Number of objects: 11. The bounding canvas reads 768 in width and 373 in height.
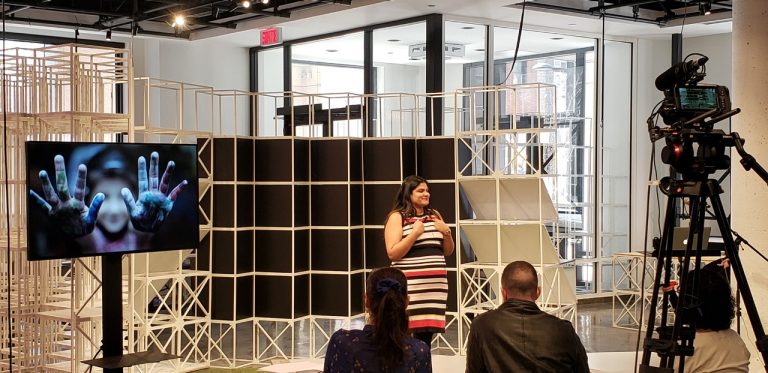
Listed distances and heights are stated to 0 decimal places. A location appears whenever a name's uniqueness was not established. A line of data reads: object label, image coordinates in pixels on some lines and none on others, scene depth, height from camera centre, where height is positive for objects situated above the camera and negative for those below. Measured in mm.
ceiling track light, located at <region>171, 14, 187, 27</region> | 8992 +1600
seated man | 2818 -573
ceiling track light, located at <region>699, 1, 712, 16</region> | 9159 +1712
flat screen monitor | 4020 -142
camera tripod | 2998 -392
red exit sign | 10273 +1612
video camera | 3129 +155
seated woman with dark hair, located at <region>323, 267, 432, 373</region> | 2822 -591
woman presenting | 4871 -492
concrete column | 4410 +200
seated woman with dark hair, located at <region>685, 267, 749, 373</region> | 3061 -616
